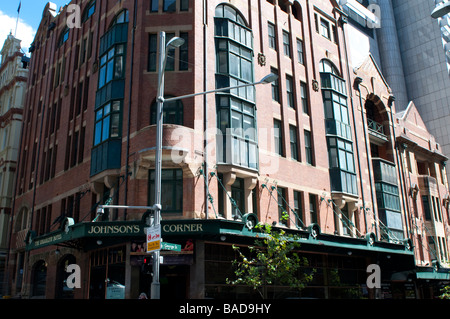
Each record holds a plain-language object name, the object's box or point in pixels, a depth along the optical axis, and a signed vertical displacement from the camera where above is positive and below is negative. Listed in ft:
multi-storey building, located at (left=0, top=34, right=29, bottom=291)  125.39 +55.25
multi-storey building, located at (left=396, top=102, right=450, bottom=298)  119.14 +28.16
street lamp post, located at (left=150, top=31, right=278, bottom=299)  46.31 +16.97
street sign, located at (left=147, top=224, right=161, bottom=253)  47.65 +6.53
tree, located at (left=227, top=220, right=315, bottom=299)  61.67 +4.66
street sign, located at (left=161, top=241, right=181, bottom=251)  50.80 +6.14
